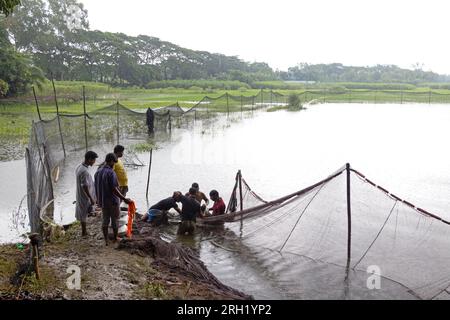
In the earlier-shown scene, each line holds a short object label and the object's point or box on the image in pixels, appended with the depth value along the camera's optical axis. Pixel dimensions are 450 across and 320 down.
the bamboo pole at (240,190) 8.83
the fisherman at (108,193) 6.45
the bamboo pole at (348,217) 6.63
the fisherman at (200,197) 8.96
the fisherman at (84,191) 6.84
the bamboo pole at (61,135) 14.59
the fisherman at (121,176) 8.32
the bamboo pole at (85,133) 15.50
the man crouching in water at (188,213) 8.29
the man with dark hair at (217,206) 9.03
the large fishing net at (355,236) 6.35
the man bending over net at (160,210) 8.67
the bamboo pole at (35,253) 4.99
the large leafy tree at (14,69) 25.06
